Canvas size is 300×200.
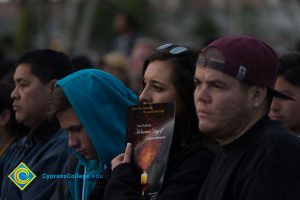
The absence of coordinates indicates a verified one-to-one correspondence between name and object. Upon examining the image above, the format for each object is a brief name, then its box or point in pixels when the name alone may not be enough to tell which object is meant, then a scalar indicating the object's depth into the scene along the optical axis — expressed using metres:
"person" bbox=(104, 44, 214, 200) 6.34
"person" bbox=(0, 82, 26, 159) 9.97
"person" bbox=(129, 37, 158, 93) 17.33
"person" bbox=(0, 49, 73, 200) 8.39
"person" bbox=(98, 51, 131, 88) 15.20
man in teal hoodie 7.46
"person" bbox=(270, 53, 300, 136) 8.00
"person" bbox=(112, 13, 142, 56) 20.88
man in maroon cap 5.44
